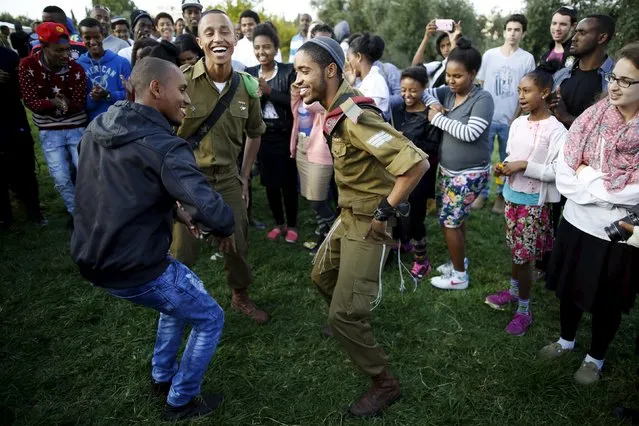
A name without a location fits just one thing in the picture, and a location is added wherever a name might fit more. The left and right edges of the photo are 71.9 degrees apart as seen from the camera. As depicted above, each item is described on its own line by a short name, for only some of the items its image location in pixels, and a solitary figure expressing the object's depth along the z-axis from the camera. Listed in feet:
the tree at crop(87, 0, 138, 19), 63.02
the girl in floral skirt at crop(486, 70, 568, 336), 10.97
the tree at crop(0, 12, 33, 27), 72.75
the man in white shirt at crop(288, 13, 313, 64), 29.70
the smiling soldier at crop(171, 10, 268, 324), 11.01
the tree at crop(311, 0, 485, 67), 68.49
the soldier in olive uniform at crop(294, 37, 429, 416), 8.16
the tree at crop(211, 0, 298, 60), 75.97
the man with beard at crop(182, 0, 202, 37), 22.89
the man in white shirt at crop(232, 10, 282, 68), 22.39
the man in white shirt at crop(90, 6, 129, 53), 21.99
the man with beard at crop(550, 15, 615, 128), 13.38
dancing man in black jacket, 6.98
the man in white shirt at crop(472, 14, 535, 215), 20.77
